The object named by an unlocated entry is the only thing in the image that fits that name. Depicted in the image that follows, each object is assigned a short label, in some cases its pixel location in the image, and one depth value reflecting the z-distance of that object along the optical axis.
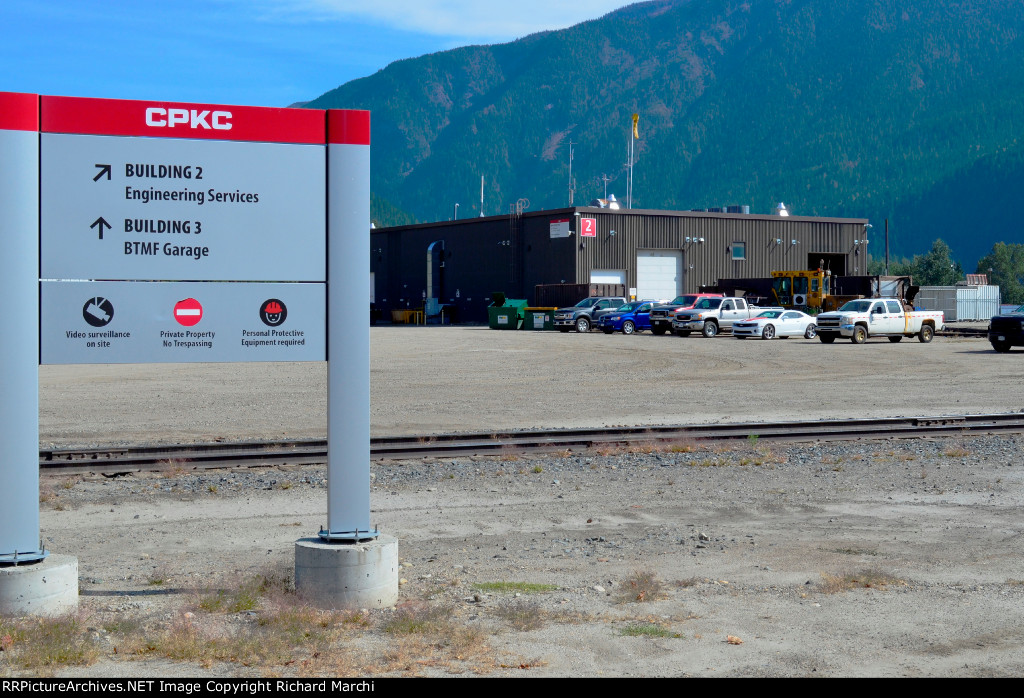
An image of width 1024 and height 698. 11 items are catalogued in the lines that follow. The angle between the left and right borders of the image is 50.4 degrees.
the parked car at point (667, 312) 48.75
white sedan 45.12
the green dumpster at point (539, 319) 56.66
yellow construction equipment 52.56
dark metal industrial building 68.75
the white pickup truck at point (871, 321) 41.50
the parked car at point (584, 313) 53.84
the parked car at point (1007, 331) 35.28
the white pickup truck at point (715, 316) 47.31
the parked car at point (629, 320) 52.03
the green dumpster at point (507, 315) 58.22
